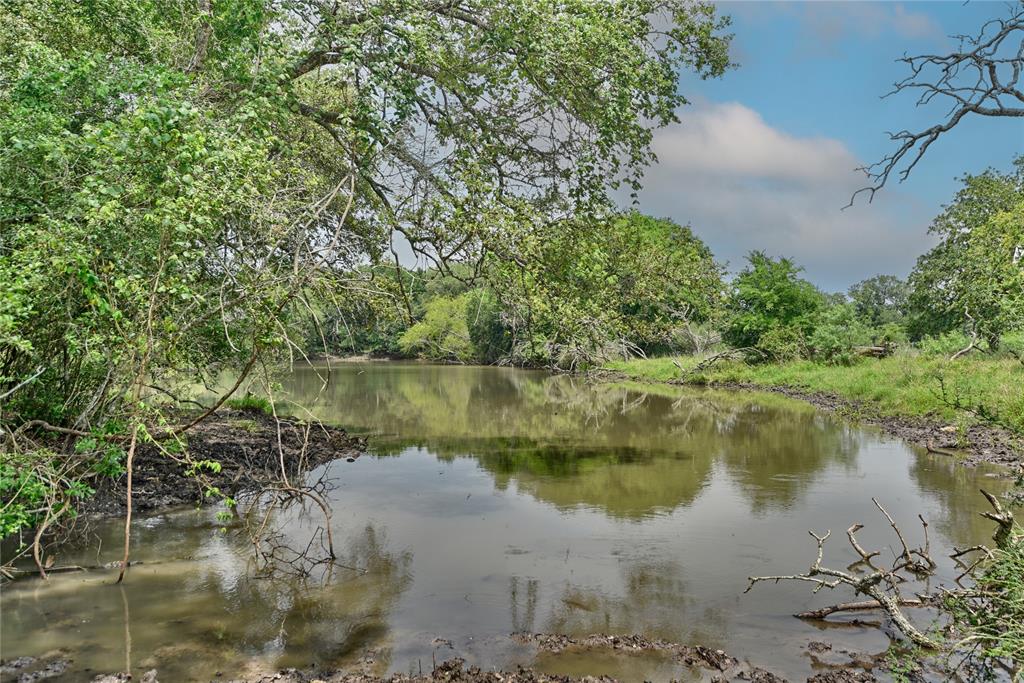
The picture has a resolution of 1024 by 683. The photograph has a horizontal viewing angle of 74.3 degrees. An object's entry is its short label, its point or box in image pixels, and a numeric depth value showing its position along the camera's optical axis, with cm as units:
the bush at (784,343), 2855
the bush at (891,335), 2691
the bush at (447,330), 5516
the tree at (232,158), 634
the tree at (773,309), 2892
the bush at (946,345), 2116
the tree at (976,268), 1947
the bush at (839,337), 2633
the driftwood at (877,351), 2516
